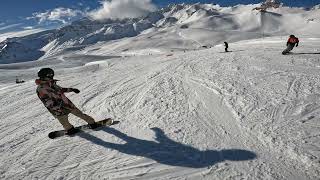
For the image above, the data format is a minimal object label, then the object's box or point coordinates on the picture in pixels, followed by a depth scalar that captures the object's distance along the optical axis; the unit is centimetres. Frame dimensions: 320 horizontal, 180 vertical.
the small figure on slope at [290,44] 1998
